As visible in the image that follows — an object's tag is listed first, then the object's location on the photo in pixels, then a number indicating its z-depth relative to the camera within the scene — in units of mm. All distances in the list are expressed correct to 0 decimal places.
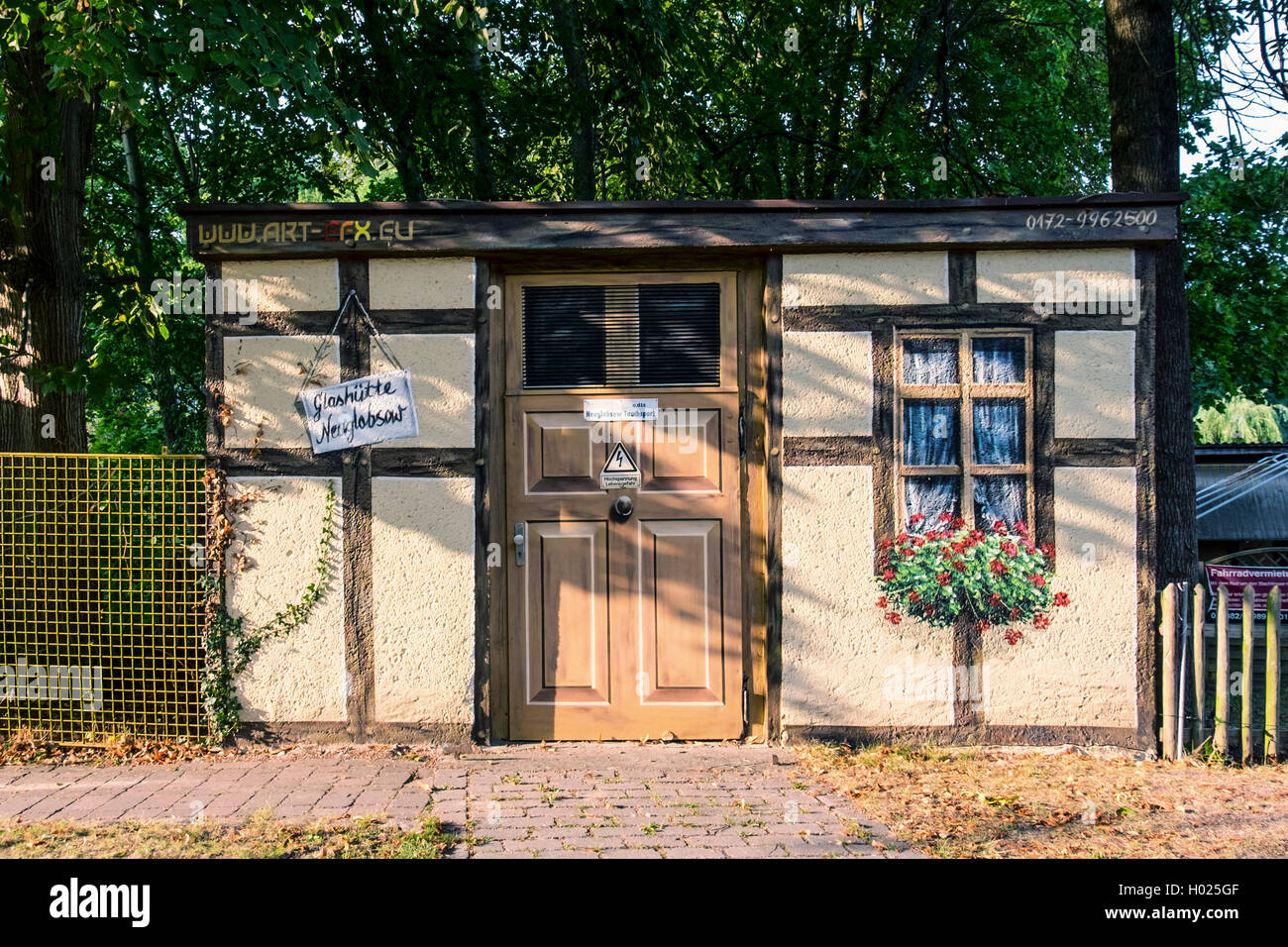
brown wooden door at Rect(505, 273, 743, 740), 5918
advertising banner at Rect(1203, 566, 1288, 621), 10250
